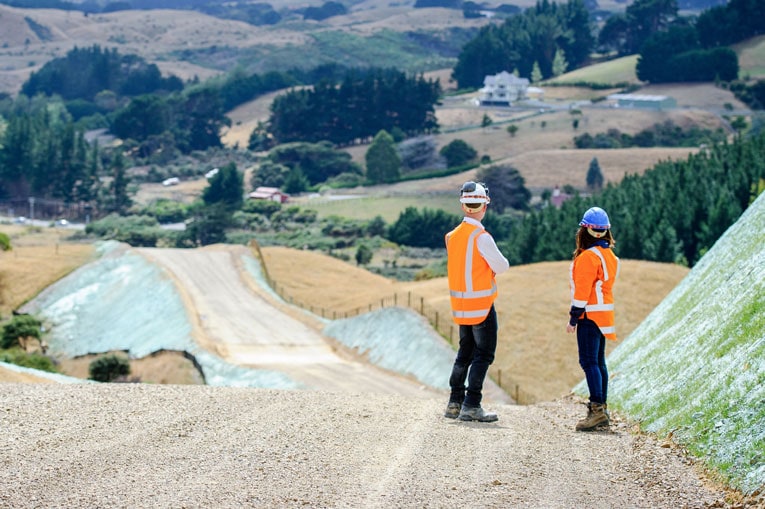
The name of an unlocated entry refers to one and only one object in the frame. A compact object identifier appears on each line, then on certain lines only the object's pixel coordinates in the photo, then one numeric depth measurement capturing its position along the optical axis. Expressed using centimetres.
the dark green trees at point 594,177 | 16000
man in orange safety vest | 1636
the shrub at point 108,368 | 5162
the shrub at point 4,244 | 9009
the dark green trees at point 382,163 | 17812
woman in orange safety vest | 1630
